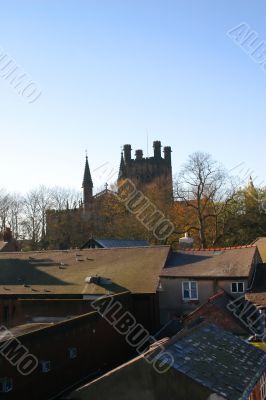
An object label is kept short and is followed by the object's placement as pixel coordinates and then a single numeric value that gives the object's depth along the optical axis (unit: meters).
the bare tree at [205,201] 57.63
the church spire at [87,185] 80.75
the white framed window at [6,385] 16.03
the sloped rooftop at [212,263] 28.28
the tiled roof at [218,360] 13.33
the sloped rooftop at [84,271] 29.69
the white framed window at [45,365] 18.25
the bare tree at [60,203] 79.75
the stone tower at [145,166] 85.81
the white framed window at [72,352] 20.06
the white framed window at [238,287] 27.94
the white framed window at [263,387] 16.28
